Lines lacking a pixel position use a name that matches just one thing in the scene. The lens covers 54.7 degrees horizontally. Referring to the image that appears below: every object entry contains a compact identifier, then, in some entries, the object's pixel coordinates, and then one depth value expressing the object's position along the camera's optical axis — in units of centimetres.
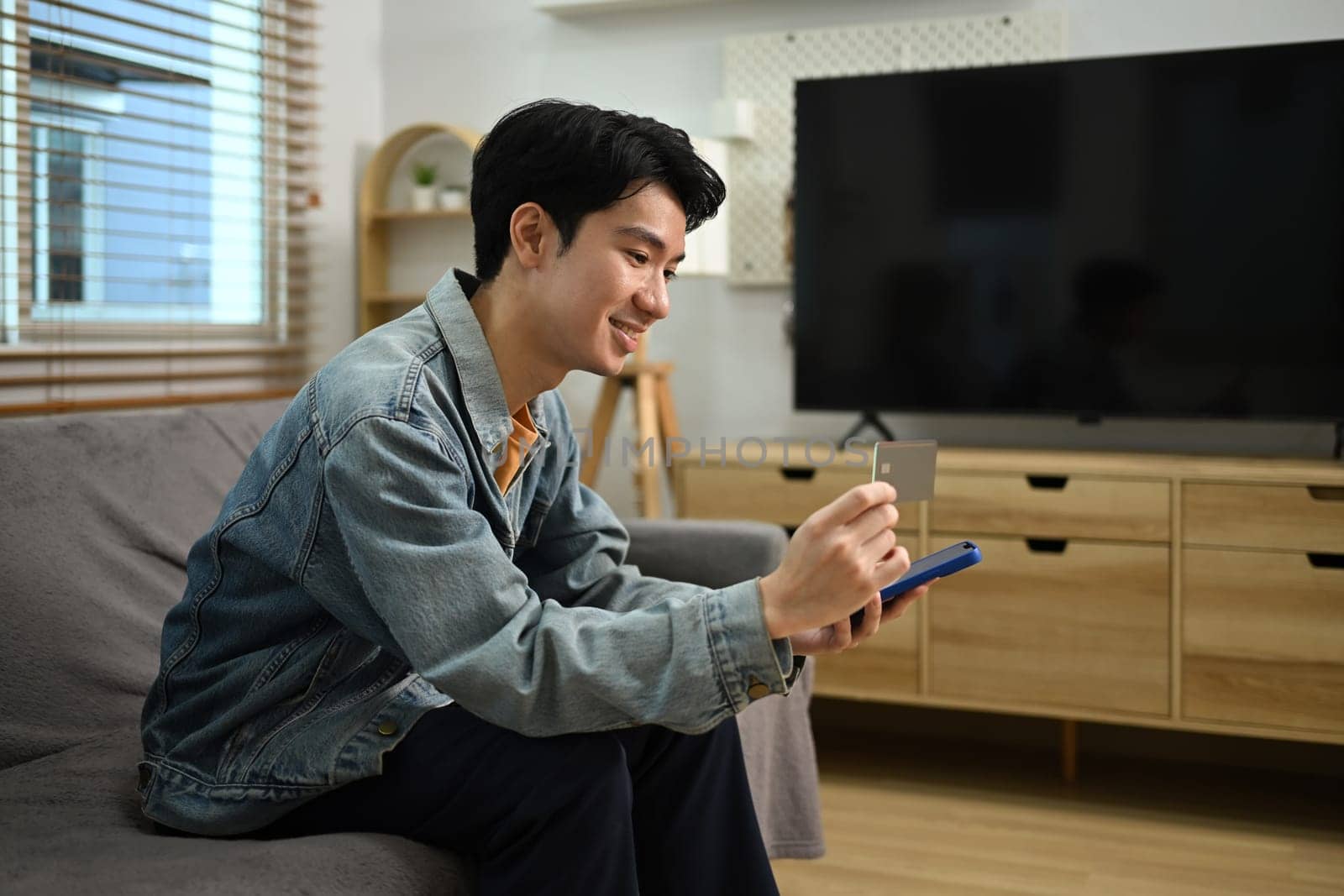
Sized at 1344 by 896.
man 111
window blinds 249
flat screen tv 256
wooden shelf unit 338
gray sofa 120
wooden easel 295
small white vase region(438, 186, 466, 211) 339
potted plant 338
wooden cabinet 241
